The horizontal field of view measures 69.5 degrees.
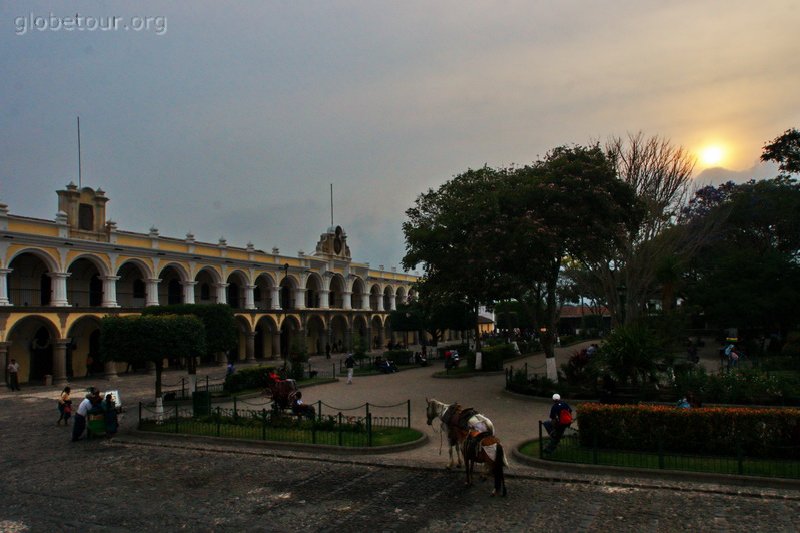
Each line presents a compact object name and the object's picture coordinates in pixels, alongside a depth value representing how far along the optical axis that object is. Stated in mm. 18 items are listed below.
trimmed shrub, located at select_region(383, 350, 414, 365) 35688
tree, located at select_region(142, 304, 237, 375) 24252
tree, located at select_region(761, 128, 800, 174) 31547
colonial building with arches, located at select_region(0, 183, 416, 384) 29234
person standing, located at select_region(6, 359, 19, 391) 26083
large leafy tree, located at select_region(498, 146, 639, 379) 19500
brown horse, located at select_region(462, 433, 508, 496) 9156
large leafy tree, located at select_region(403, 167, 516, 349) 20250
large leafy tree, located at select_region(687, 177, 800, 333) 32938
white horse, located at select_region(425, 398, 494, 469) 9928
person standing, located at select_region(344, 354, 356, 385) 26516
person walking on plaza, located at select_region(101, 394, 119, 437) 15183
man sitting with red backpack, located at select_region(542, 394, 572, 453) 11250
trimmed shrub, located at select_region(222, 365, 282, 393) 23156
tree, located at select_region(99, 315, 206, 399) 16625
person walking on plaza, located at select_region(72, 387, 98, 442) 14938
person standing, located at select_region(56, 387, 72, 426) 17297
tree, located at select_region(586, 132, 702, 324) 29516
